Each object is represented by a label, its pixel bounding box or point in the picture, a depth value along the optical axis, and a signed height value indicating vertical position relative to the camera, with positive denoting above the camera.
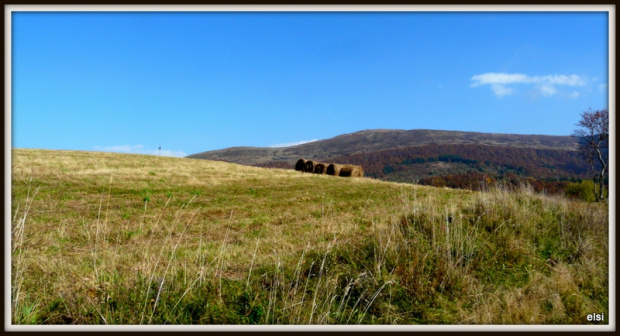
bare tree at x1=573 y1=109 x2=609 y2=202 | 25.73 +1.44
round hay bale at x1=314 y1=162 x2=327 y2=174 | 38.46 -0.12
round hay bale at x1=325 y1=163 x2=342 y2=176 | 36.99 -0.22
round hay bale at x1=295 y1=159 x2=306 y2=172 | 41.72 +0.23
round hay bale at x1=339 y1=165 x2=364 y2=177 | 35.78 -0.42
